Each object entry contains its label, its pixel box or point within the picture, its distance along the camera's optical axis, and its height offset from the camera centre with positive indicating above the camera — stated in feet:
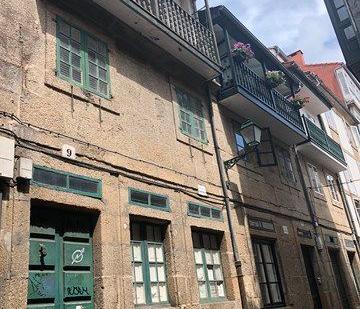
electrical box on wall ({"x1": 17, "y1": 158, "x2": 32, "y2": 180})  15.79 +6.30
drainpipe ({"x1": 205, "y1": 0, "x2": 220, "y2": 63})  32.23 +22.29
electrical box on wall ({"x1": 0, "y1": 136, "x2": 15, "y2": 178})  15.19 +6.61
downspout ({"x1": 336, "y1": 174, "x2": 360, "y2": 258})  52.80 +10.46
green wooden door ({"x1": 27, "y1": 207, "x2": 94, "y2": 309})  16.11 +2.81
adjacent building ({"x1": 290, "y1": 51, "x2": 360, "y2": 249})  60.59 +29.62
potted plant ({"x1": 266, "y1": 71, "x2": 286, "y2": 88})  39.60 +20.99
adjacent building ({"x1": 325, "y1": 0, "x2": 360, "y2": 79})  44.21 +28.36
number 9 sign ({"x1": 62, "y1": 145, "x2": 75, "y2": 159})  18.35 +7.82
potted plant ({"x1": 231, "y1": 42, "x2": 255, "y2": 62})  34.88 +21.07
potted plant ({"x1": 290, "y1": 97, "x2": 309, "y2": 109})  44.42 +20.76
